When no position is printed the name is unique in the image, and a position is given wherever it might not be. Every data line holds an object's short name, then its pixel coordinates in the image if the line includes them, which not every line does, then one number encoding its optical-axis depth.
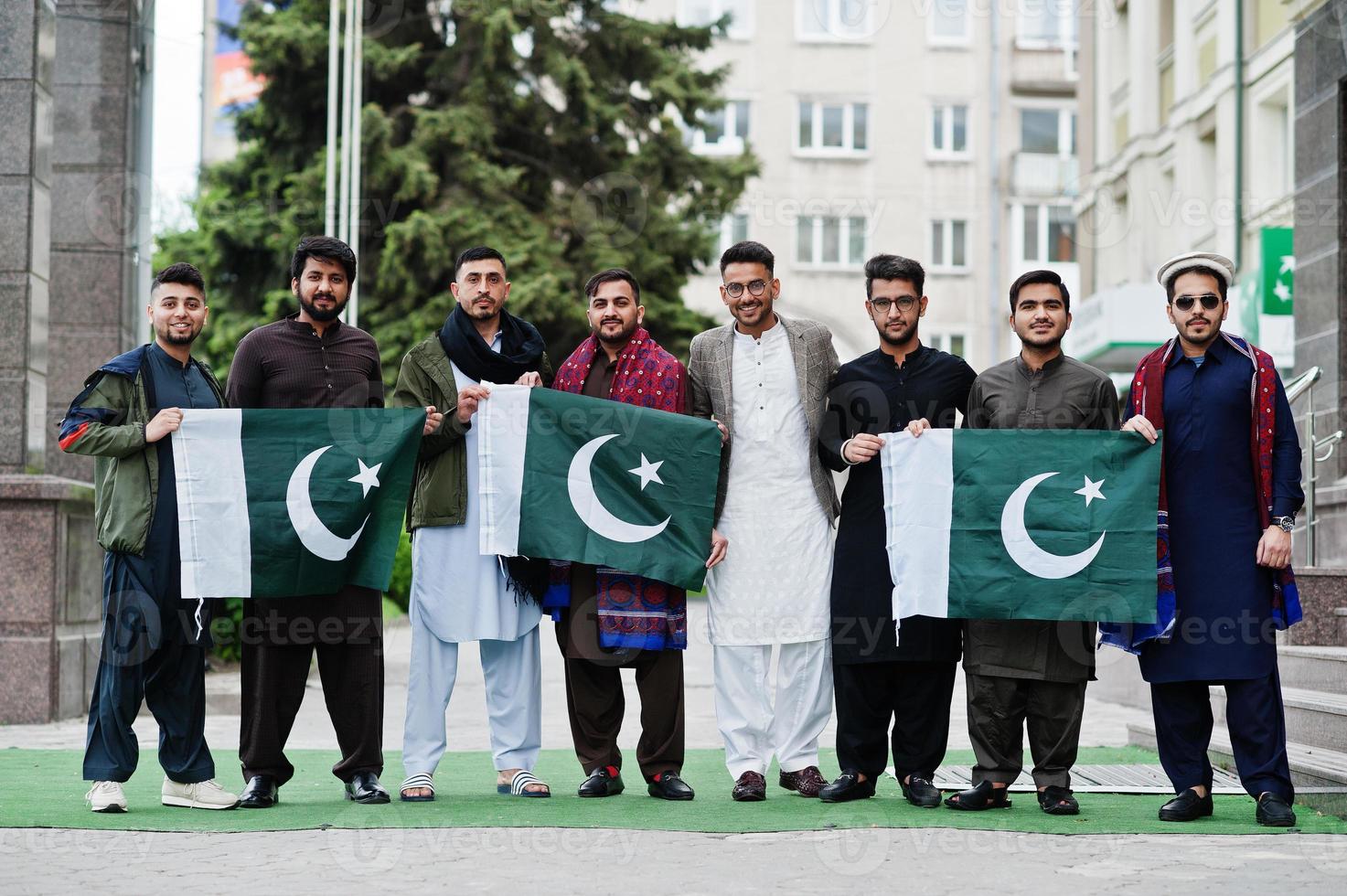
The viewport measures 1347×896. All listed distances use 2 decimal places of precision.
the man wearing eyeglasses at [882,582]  7.33
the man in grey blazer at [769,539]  7.60
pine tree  27.16
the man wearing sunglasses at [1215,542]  6.90
